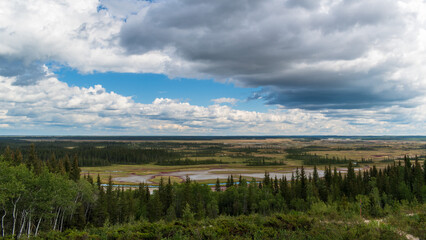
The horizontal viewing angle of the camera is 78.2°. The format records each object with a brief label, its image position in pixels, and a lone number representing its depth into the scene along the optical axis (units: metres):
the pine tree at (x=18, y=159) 79.81
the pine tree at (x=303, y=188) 87.56
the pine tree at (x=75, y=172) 85.06
